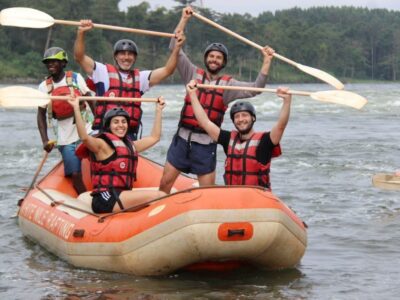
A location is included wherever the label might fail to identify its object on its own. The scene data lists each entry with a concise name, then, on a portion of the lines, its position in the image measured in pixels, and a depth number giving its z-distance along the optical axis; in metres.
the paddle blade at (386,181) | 14.39
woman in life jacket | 9.21
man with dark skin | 10.68
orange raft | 8.19
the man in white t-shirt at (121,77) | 9.84
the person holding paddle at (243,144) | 8.94
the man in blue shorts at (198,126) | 9.35
